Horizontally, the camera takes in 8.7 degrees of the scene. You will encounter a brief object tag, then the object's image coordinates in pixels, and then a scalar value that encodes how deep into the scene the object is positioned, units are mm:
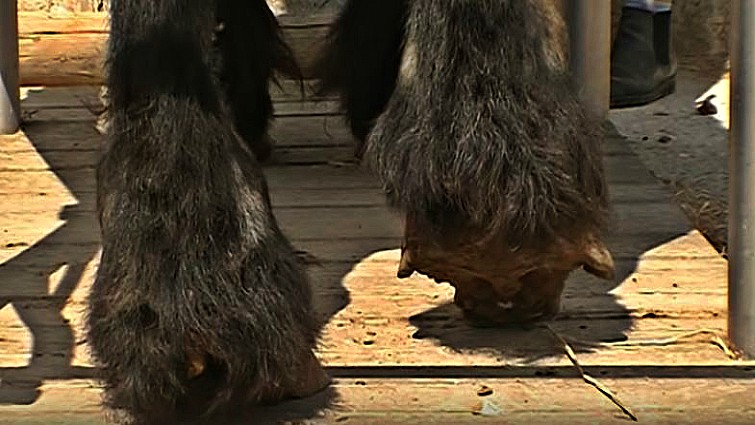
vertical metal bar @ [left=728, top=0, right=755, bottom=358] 4508
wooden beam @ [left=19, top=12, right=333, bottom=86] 5919
